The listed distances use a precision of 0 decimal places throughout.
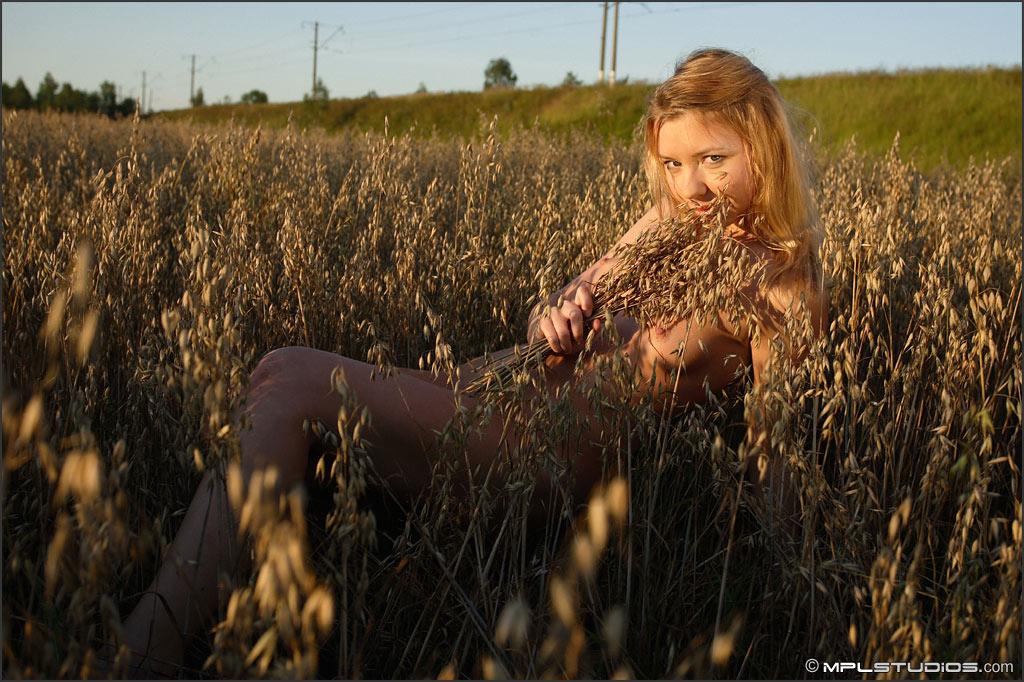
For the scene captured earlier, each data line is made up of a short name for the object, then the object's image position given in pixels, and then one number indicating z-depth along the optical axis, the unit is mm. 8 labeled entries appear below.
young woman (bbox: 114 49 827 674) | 1305
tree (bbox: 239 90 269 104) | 64275
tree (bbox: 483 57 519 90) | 79062
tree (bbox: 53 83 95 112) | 42812
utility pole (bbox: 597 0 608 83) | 39688
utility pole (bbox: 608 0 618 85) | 40969
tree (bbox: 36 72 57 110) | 47250
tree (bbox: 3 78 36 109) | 40125
